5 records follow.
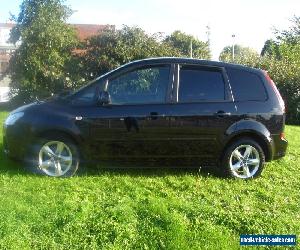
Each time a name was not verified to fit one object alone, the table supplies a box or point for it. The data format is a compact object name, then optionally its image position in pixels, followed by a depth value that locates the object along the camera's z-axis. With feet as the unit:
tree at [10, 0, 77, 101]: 52.29
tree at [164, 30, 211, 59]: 166.40
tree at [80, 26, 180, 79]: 50.65
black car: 19.80
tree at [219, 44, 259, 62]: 233.68
